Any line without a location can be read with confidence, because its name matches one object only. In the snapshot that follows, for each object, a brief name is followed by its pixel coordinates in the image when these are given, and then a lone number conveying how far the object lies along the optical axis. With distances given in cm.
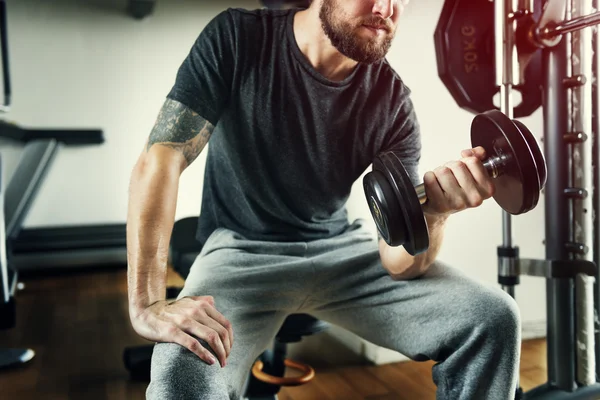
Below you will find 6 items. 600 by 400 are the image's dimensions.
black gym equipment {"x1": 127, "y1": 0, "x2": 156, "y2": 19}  149
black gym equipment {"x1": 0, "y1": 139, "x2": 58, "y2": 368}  201
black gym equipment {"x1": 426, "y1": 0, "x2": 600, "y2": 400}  111
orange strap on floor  141
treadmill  171
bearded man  87
